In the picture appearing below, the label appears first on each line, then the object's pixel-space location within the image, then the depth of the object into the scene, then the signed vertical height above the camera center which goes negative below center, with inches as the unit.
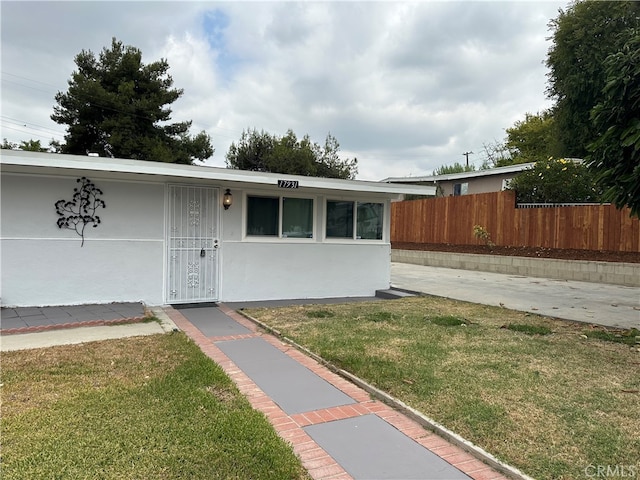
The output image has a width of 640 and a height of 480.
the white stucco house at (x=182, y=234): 271.1 -3.4
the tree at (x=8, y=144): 1321.4 +260.9
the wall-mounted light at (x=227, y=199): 315.9 +22.6
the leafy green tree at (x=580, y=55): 671.1 +293.1
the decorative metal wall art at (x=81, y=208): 280.1 +12.7
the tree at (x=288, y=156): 1245.1 +230.9
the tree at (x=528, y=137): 1190.3 +285.5
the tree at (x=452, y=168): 1563.7 +243.3
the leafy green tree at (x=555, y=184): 506.3 +63.8
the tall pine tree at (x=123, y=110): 1041.5 +291.2
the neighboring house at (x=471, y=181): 832.3 +115.4
